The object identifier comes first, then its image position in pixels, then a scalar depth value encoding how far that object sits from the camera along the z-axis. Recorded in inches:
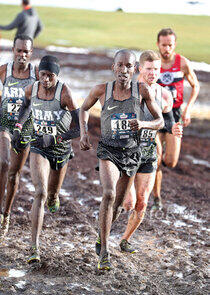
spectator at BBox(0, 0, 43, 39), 1069.8
